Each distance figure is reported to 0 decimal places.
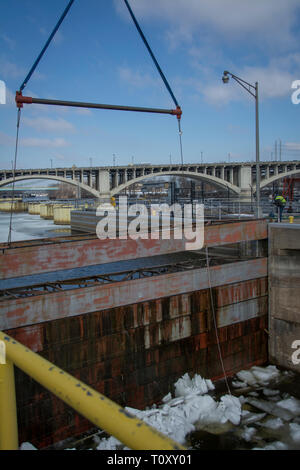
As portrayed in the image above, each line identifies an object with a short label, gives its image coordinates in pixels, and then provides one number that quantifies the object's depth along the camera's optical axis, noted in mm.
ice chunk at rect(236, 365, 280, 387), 13336
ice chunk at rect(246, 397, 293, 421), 11094
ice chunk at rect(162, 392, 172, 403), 12086
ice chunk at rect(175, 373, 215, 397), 12320
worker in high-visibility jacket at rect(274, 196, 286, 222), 17028
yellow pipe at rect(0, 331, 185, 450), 1513
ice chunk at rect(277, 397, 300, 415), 11375
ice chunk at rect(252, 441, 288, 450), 9605
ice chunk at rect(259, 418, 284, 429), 10539
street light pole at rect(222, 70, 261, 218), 17688
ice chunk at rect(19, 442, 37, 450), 9242
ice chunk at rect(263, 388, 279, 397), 12258
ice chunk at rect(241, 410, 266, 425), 10805
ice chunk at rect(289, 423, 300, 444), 9952
